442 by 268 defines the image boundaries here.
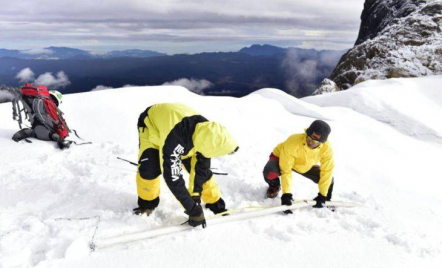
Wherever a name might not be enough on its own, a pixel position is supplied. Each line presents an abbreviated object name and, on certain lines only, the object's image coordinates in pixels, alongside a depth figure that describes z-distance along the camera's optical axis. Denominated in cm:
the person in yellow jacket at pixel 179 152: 325
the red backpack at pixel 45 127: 638
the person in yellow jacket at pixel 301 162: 427
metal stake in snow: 315
